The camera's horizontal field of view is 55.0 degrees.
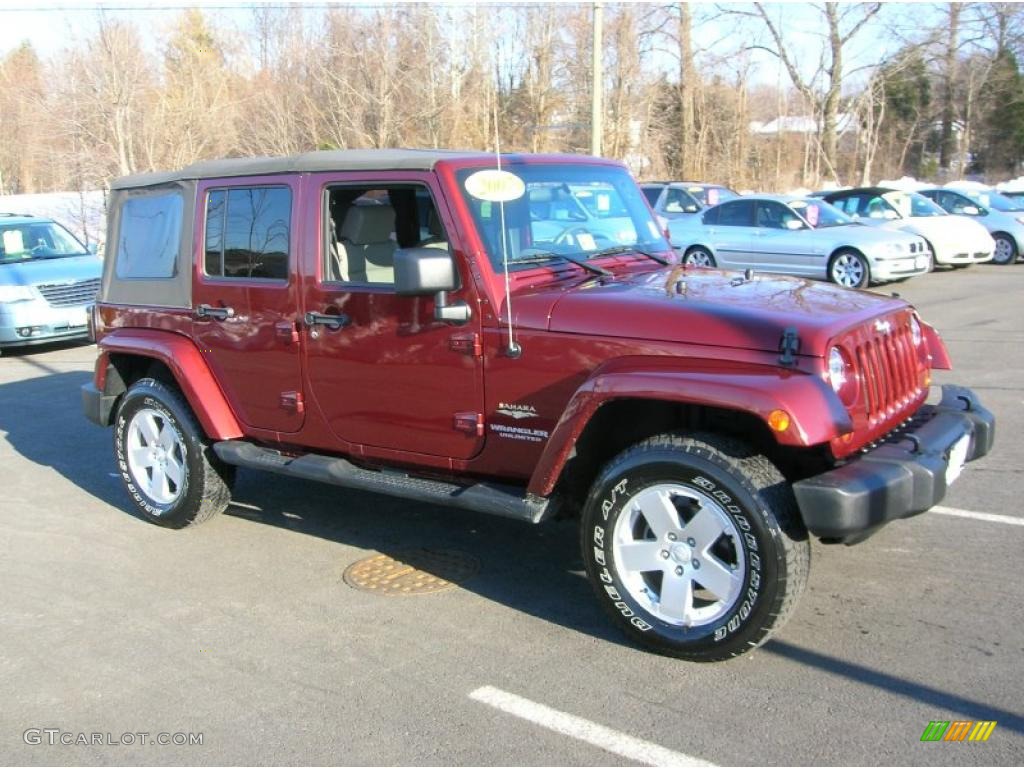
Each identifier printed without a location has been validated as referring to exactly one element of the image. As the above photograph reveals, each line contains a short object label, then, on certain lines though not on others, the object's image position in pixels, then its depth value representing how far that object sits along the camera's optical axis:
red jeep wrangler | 3.69
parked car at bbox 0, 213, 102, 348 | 12.37
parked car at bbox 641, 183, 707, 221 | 18.45
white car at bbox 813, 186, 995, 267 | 18.33
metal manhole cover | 4.78
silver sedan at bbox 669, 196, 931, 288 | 15.47
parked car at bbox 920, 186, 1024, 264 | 20.19
